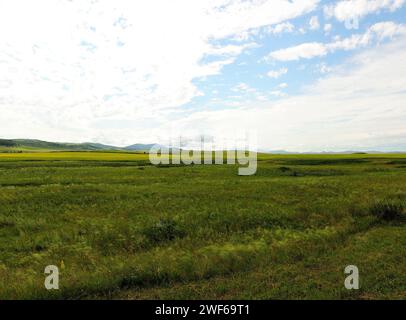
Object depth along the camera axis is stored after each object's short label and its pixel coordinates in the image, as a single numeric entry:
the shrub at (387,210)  19.38
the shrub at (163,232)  16.33
